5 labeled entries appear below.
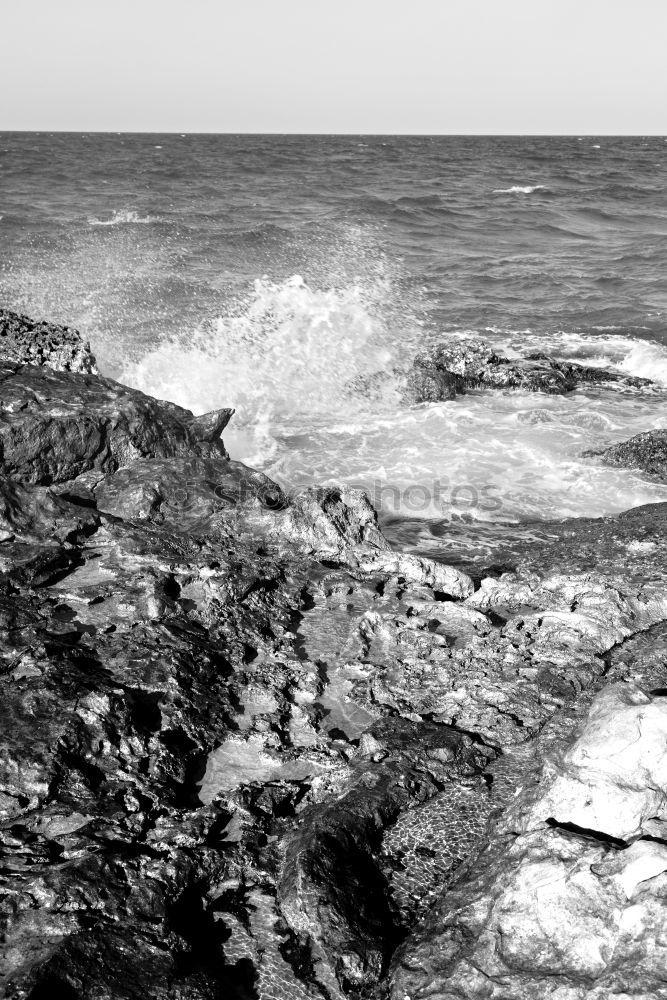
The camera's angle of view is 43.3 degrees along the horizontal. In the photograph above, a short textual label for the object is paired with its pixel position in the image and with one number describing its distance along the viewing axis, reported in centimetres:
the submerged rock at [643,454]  879
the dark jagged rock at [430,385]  1166
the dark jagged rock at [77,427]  583
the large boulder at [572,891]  255
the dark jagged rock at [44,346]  726
